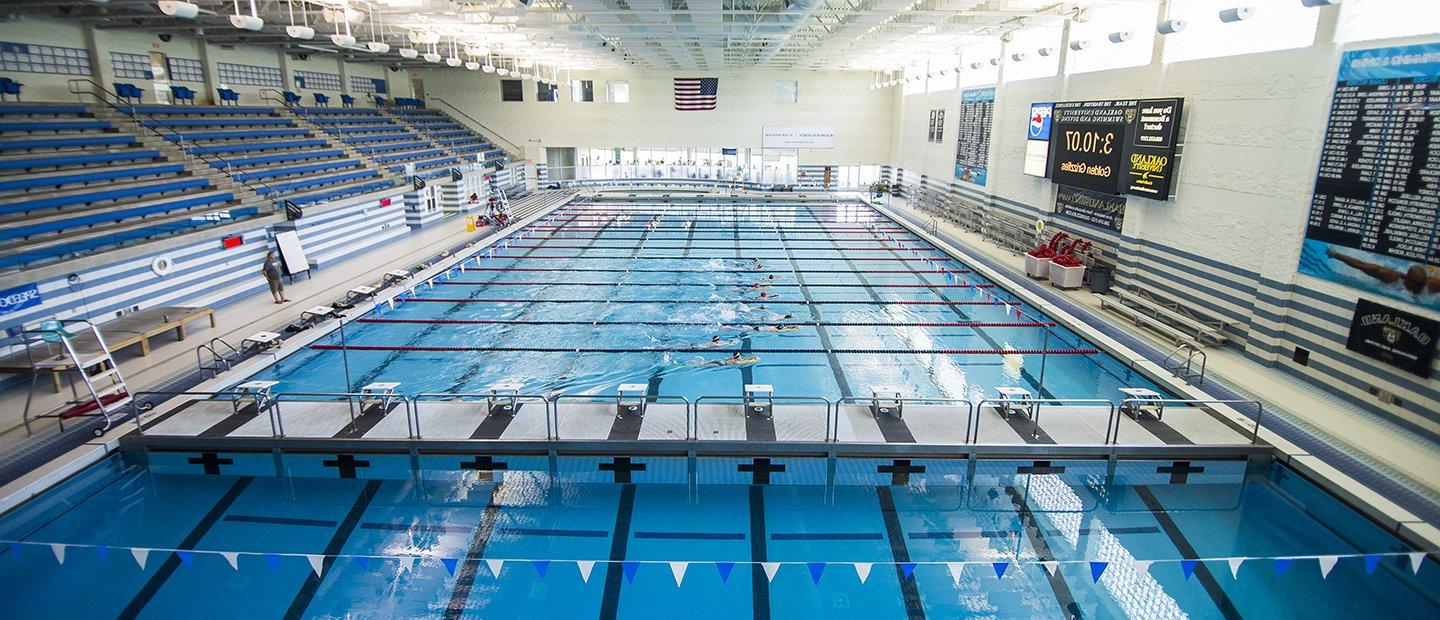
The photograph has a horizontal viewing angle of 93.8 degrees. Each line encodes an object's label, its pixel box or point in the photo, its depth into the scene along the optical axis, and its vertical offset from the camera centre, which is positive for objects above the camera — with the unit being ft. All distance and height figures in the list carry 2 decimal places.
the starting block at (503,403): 22.34 -8.16
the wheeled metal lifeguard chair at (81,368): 21.47 -7.67
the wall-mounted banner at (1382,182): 21.65 -0.63
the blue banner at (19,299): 26.61 -5.96
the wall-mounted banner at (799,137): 97.50 +2.70
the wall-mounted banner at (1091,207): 40.22 -2.95
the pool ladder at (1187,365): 26.50 -8.32
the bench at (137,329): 24.41 -7.44
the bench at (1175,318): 30.32 -7.39
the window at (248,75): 60.97 +6.90
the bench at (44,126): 37.76 +1.25
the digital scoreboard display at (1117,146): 34.37 +0.79
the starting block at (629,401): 22.52 -8.10
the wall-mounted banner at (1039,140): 46.40 +1.29
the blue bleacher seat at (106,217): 30.52 -3.44
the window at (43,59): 42.63 +5.68
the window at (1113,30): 37.39 +7.07
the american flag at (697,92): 92.43 +8.44
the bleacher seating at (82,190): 31.42 -2.28
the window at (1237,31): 26.84 +5.62
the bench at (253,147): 46.66 +0.19
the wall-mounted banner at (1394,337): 21.40 -5.65
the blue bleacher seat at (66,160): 35.50 -0.68
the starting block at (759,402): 22.20 -8.01
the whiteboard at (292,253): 41.09 -6.22
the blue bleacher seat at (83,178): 34.12 -1.60
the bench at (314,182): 47.34 -2.36
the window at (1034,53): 48.11 +7.60
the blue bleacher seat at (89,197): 32.65 -2.54
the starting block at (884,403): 22.07 -8.10
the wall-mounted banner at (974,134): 59.81 +2.19
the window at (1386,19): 21.72 +4.80
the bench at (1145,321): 30.50 -7.64
